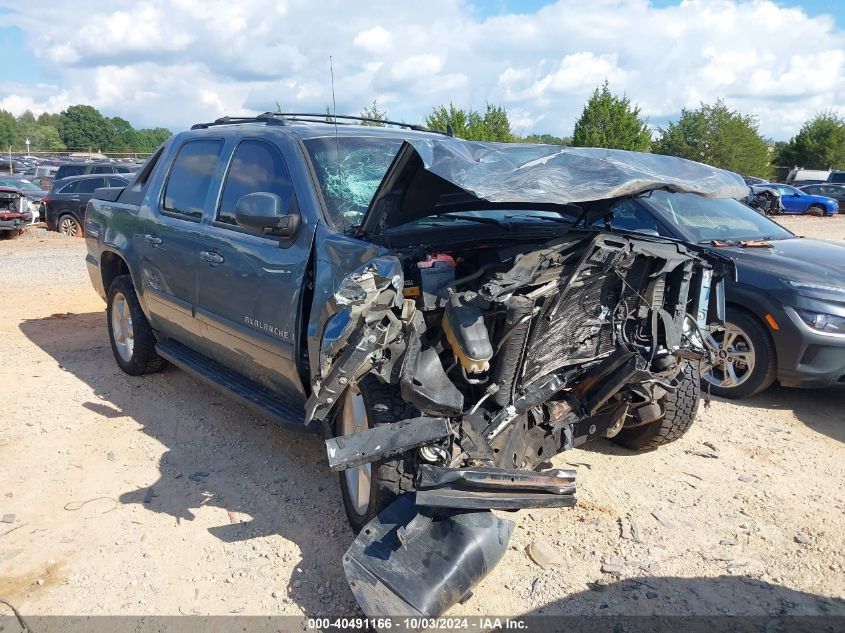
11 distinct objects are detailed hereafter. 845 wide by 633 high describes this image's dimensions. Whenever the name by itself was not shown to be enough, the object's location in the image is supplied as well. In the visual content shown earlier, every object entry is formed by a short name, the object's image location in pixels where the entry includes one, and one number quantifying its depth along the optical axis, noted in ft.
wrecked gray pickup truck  8.80
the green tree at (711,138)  121.49
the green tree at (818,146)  159.53
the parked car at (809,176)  128.06
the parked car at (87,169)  63.52
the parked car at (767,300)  15.66
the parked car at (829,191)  88.22
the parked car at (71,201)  54.65
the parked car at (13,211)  51.36
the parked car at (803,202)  84.74
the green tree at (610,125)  79.36
